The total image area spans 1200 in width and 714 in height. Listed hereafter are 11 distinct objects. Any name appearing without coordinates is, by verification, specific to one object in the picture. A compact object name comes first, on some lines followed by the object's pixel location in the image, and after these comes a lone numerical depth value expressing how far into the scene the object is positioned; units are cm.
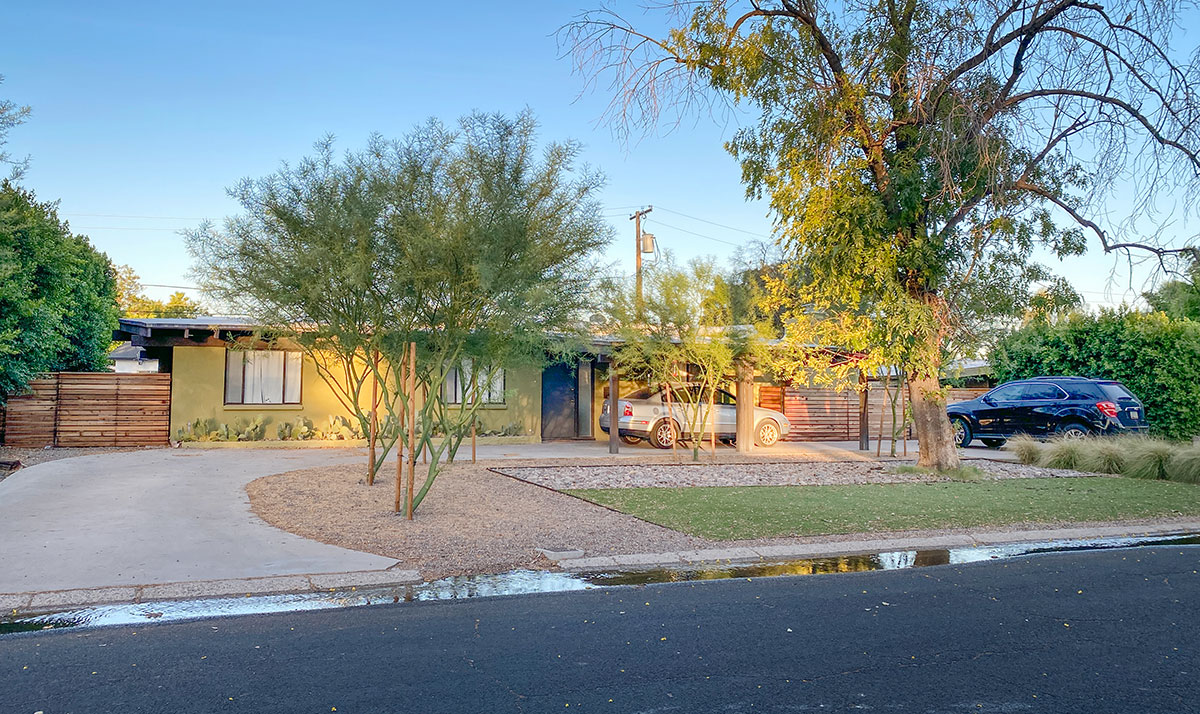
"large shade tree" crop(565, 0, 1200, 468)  1209
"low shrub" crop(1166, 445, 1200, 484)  1420
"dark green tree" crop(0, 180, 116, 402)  1463
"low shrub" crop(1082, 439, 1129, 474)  1555
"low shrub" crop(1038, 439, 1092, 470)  1630
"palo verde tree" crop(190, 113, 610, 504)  868
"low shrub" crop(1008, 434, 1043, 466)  1717
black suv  1836
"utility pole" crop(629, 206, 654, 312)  3162
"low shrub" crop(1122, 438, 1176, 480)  1480
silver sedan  1916
